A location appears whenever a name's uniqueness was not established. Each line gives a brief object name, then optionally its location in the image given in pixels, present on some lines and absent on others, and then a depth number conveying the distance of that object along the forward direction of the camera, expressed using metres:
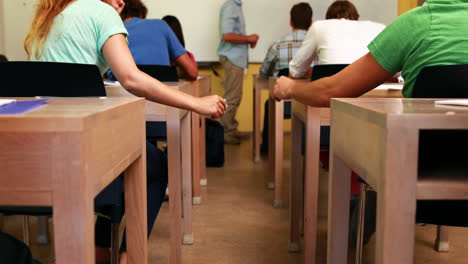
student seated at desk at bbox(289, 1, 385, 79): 2.52
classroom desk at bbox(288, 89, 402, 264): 1.79
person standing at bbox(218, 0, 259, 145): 5.08
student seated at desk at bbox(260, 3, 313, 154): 3.87
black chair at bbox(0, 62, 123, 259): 1.30
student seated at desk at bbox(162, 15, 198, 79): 3.64
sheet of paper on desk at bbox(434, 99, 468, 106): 0.84
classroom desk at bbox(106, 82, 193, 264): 1.74
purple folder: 0.71
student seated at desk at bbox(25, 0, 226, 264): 1.46
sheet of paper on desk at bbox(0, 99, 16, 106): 0.80
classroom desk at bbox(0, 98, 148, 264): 0.66
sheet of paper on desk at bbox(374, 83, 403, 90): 1.67
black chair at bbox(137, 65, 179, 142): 2.41
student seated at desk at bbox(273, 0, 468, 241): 1.11
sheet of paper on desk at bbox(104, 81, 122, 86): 1.86
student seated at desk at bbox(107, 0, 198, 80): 2.90
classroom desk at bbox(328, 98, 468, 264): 0.72
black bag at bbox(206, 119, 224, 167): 3.76
